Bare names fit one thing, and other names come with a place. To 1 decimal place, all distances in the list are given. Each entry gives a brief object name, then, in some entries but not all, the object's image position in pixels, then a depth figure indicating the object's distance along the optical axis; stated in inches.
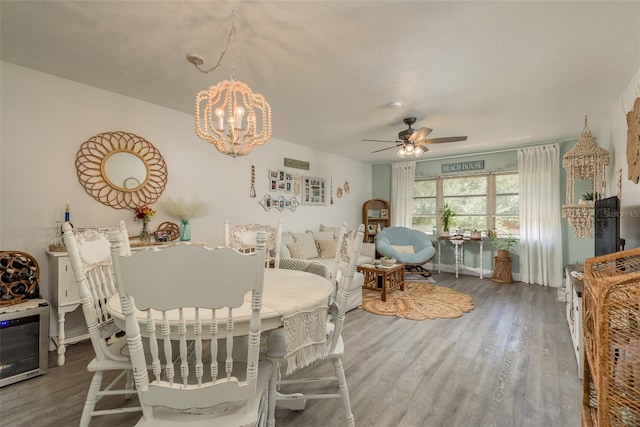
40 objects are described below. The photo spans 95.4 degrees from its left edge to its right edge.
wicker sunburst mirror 110.6
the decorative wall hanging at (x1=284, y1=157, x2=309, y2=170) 193.5
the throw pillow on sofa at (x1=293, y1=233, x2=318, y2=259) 179.2
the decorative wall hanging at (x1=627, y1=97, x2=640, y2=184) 86.4
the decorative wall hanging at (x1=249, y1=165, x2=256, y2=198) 169.9
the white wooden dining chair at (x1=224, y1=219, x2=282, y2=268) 103.8
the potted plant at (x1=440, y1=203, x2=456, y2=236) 230.2
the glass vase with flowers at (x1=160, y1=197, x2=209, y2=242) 128.1
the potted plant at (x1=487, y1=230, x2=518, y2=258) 206.1
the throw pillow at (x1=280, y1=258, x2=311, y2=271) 139.5
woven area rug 136.8
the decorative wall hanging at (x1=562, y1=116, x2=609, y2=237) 119.2
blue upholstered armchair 201.5
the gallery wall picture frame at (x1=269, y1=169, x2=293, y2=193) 182.7
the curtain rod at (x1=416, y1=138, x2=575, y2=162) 189.2
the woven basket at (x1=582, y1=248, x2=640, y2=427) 36.0
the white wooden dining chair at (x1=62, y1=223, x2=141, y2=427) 51.4
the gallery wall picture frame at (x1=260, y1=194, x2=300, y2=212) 178.2
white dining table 46.3
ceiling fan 138.6
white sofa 140.7
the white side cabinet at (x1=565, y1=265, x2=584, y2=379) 84.3
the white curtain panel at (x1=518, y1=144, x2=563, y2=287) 188.1
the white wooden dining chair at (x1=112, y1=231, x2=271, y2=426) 35.6
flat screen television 84.0
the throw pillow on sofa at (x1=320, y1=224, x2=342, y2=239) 213.4
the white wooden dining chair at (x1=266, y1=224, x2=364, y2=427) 58.4
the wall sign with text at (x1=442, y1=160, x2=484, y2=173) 222.5
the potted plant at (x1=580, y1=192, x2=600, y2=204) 125.2
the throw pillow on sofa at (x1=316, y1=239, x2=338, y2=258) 185.4
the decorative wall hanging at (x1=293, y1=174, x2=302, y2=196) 199.3
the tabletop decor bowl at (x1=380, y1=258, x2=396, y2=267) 166.1
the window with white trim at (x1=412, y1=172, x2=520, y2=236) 213.9
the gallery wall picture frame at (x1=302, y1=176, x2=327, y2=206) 208.4
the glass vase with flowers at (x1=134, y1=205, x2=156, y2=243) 116.2
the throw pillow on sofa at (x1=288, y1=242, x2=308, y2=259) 164.2
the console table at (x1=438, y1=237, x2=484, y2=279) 212.4
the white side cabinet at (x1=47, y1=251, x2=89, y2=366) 91.4
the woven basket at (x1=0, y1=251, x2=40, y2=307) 83.4
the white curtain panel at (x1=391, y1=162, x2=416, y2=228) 248.8
